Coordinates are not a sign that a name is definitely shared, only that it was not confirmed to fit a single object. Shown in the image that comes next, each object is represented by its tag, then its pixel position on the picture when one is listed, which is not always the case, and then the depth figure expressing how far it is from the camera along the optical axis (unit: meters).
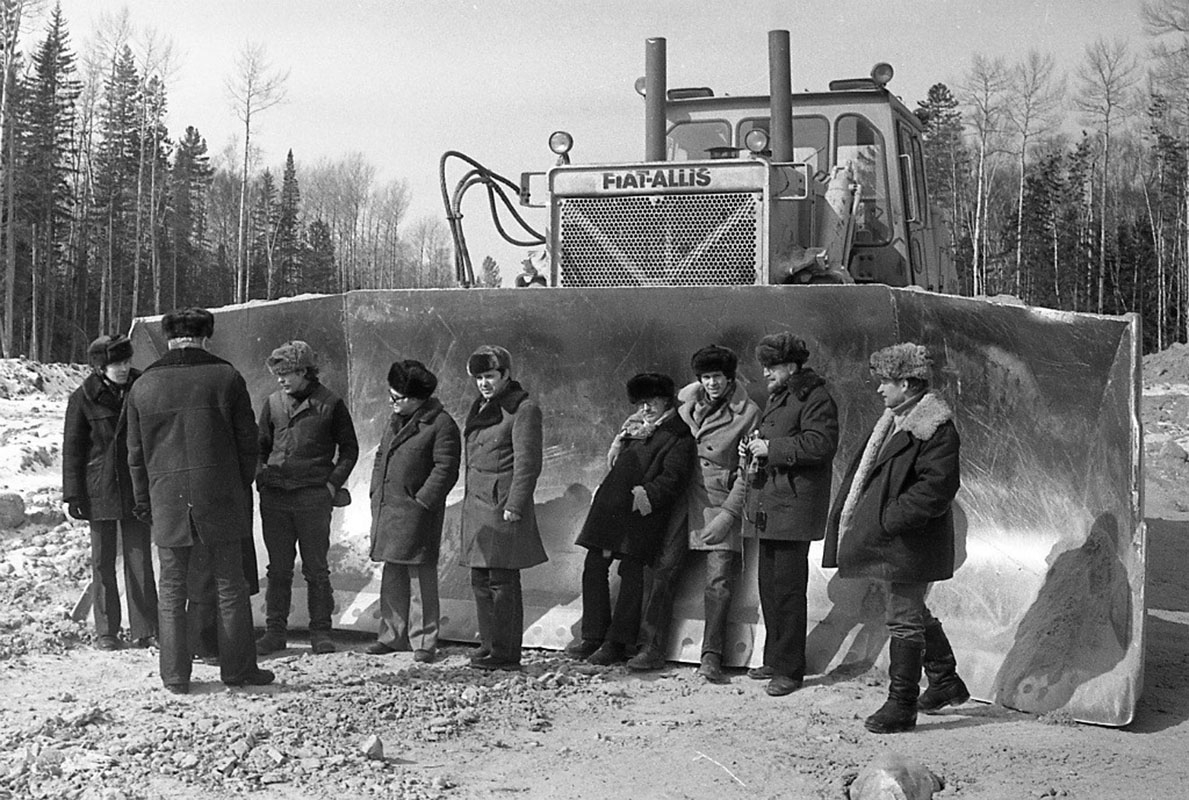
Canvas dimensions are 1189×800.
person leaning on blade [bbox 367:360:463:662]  6.63
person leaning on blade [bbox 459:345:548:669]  6.41
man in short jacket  6.87
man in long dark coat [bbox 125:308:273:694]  5.95
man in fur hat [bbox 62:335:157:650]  7.05
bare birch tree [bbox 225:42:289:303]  42.34
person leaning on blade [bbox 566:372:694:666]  6.48
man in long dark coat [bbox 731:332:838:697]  5.96
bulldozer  5.81
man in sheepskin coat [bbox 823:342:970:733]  5.29
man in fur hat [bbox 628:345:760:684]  6.36
